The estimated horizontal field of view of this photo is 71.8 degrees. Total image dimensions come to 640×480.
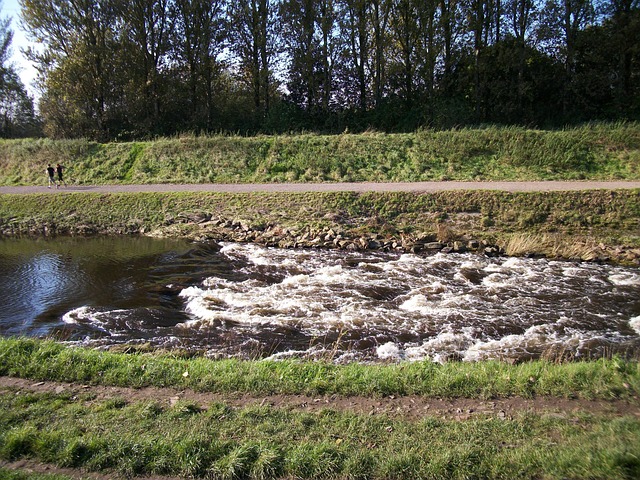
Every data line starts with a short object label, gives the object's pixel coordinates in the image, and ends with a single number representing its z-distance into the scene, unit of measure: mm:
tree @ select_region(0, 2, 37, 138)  43094
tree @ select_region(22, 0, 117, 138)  33438
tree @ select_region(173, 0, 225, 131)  36156
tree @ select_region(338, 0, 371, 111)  36094
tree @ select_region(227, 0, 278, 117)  36688
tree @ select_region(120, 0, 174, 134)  35312
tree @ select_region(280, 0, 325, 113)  36031
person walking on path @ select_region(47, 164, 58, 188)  24141
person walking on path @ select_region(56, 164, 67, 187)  24797
